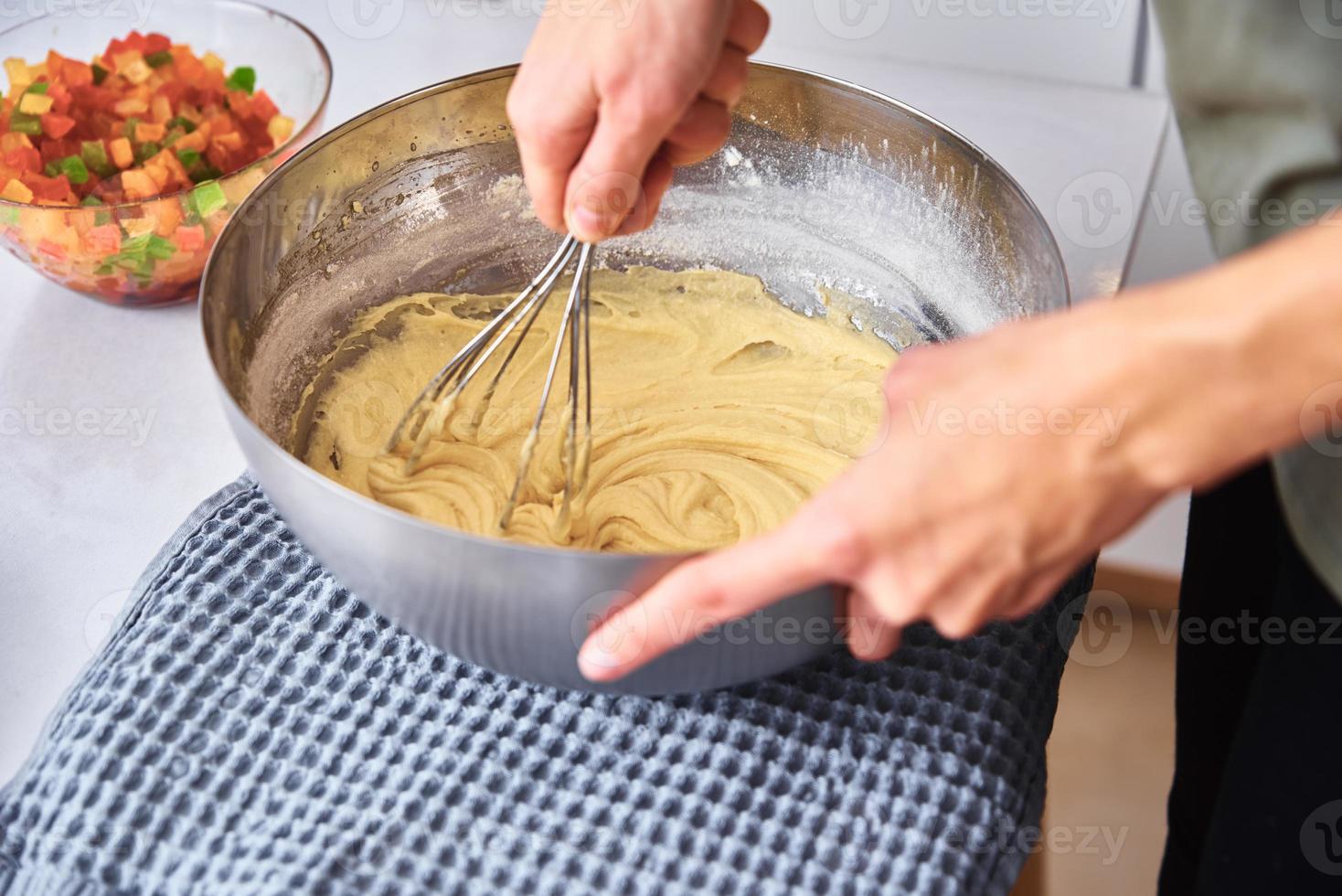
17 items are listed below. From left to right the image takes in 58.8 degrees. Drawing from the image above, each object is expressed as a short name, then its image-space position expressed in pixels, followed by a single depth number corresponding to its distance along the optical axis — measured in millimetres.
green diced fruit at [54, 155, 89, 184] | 984
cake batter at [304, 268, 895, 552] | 796
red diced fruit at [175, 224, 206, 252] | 959
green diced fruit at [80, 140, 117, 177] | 999
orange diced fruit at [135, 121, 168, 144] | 1015
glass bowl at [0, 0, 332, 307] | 925
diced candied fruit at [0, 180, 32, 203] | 960
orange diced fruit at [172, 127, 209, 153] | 1014
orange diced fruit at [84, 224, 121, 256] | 926
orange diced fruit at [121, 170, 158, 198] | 984
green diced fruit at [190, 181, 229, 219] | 938
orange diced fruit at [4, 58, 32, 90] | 1020
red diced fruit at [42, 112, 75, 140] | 1005
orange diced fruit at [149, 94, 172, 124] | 1044
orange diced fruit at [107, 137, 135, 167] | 1004
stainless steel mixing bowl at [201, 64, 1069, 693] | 593
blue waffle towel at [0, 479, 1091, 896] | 609
